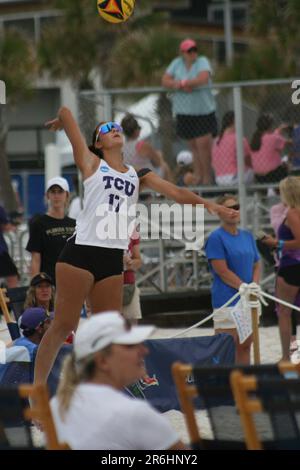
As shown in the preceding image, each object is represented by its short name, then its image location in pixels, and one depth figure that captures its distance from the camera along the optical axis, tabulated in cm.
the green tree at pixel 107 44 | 3516
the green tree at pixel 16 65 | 3334
